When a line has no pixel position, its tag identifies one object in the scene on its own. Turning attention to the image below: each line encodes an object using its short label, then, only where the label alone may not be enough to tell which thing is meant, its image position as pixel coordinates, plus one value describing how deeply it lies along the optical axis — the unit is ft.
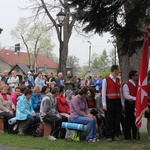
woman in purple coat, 27.94
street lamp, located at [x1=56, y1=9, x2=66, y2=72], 52.80
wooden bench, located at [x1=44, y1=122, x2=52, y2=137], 30.54
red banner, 25.99
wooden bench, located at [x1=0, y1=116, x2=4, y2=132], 33.22
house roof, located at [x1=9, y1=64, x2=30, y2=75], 116.67
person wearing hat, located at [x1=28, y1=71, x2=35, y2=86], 56.08
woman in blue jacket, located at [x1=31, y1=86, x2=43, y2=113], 33.86
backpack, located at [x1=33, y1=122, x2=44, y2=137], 30.76
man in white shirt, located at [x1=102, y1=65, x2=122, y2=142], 27.48
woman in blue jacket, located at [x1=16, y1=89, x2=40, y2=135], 31.30
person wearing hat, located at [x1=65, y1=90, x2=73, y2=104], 38.38
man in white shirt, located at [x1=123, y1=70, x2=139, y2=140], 27.88
